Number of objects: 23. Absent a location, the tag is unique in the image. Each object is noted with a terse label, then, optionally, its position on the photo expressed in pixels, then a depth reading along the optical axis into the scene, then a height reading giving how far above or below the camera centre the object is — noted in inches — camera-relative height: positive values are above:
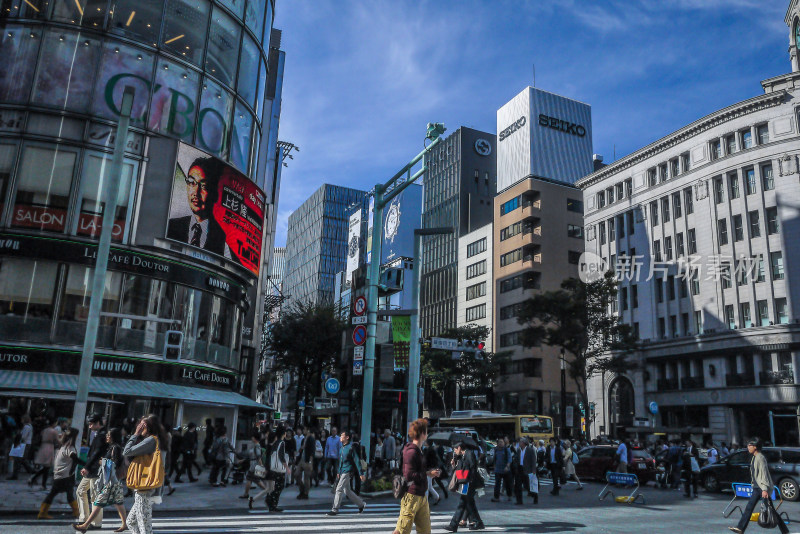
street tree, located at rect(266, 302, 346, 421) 2031.3 +224.7
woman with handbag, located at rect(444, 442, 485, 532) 471.2 -47.6
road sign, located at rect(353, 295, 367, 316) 781.3 +130.0
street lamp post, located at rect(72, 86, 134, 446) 554.3 +123.6
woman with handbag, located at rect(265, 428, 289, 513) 547.2 -45.5
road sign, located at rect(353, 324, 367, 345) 774.5 +94.2
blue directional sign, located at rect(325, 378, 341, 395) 917.8 +40.3
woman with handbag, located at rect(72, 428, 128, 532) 399.9 -46.8
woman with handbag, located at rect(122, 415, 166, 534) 337.7 -34.4
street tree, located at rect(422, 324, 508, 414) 2507.4 +202.4
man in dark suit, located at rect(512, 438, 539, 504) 698.2 -47.2
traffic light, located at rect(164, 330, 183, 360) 674.2 +65.3
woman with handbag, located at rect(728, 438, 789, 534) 450.6 -35.8
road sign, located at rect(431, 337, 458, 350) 1184.2 +137.7
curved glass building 918.4 +310.0
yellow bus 1456.7 -7.7
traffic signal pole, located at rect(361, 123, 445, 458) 754.8 +154.0
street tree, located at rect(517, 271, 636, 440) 1830.7 +286.7
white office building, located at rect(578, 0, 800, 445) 1876.2 +491.0
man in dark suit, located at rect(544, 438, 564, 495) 818.8 -44.5
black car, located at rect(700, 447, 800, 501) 783.1 -48.2
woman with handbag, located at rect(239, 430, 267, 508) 571.7 -50.8
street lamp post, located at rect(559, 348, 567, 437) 1905.0 +51.1
